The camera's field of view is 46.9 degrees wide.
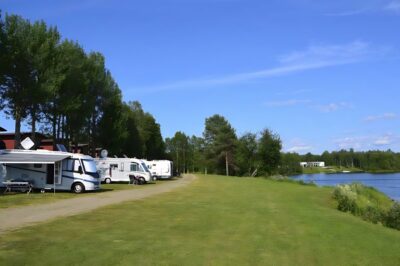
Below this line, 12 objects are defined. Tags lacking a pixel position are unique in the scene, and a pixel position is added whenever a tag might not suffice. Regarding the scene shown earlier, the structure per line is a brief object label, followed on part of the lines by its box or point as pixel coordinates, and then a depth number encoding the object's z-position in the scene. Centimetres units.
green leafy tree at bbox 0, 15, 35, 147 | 3725
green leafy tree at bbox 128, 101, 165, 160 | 8875
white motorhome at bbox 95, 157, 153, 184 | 4334
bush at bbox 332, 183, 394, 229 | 1883
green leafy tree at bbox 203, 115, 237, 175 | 10075
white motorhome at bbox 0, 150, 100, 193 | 2895
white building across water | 17354
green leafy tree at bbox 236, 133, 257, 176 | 8369
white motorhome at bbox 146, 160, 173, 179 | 5656
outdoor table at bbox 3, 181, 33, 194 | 2770
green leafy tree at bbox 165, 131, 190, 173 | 13890
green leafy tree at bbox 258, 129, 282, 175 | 7125
